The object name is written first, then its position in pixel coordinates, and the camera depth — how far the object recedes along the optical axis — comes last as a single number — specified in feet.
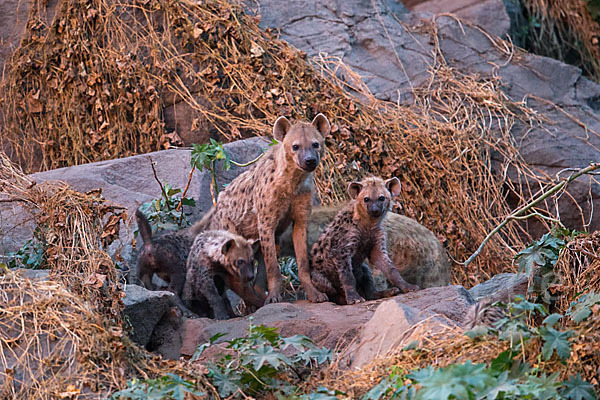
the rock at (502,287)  34.47
